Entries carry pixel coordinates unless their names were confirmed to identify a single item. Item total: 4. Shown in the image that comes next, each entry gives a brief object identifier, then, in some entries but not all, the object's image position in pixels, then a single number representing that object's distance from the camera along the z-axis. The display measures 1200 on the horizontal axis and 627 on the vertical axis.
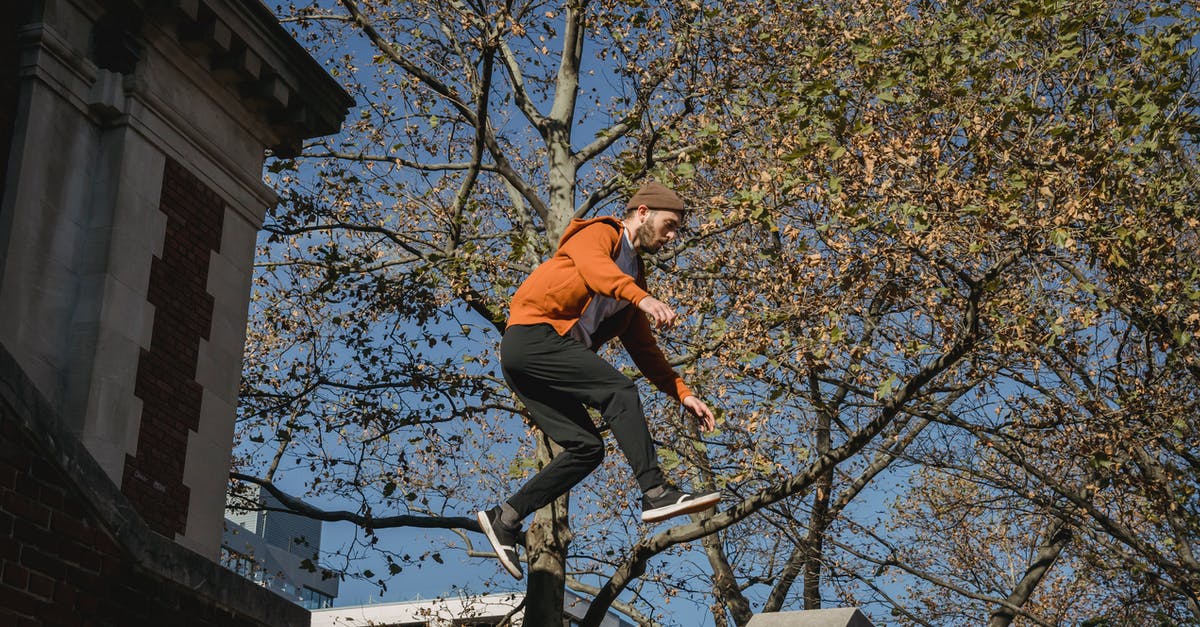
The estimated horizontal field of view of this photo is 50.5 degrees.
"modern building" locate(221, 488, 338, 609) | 72.26
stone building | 10.41
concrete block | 9.80
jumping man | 6.59
